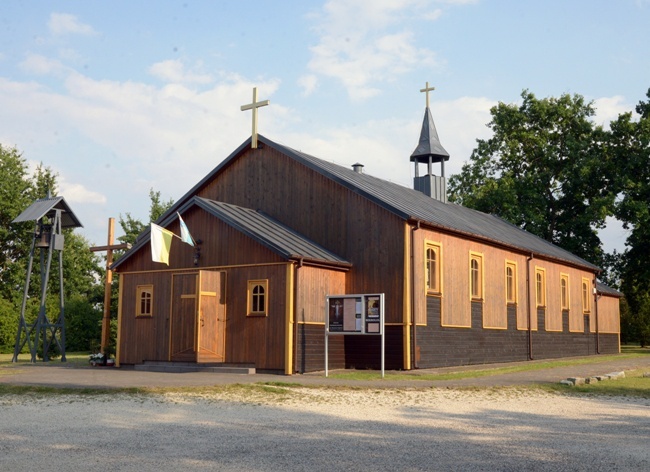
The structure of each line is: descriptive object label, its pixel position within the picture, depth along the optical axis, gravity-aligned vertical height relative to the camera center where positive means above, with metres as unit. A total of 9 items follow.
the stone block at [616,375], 19.05 -1.22
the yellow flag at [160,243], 21.89 +2.25
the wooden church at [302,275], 21.33 +1.44
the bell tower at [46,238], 26.80 +2.93
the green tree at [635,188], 43.62 +7.73
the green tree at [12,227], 46.97 +5.84
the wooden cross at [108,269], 27.00 +1.86
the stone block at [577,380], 16.90 -1.18
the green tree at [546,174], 46.56 +9.29
